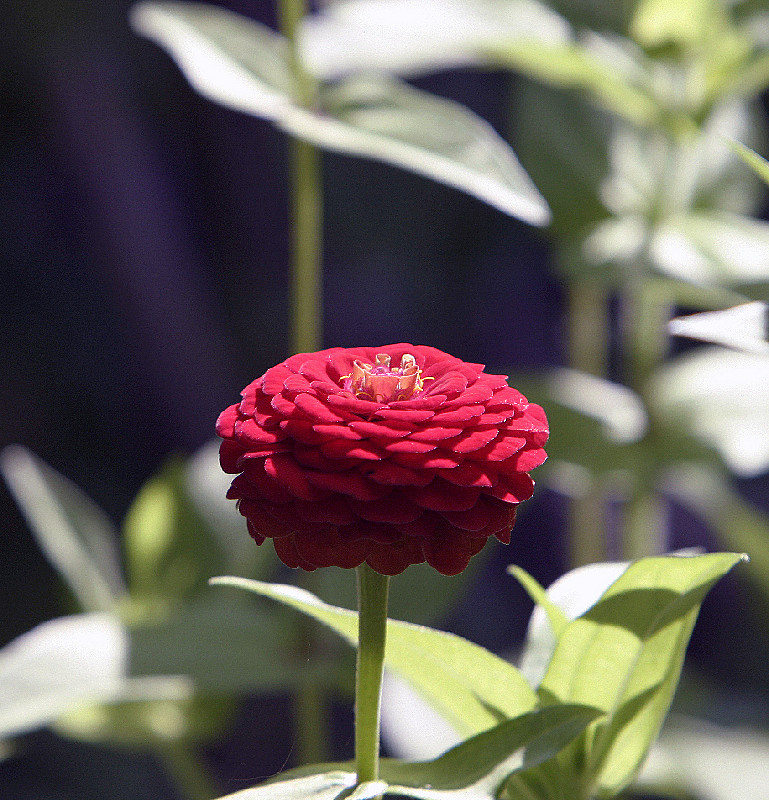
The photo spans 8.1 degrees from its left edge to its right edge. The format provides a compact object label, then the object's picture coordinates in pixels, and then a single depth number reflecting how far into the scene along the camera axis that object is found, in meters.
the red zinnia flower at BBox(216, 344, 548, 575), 1.07
